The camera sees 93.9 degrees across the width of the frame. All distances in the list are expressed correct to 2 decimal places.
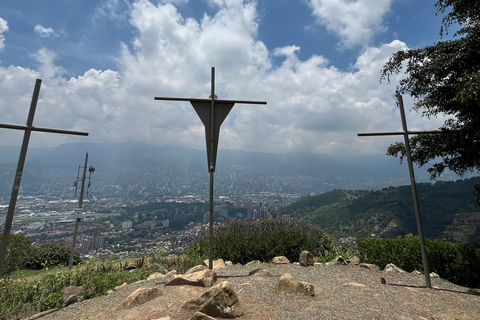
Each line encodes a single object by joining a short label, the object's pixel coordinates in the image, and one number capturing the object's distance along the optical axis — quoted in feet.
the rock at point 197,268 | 17.98
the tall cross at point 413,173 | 16.49
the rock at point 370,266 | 21.68
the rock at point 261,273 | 16.39
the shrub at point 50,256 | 39.52
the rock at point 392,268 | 20.45
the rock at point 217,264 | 20.24
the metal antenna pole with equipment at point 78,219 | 32.31
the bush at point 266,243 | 26.45
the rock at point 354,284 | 14.65
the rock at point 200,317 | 8.58
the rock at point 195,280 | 13.58
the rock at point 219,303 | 9.28
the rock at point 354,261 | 23.30
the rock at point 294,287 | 12.28
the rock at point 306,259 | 22.09
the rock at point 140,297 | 11.53
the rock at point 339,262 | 22.95
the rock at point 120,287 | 15.69
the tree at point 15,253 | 23.52
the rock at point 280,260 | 23.72
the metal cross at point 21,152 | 12.86
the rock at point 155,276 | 17.60
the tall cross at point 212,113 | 16.97
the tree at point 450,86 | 18.65
